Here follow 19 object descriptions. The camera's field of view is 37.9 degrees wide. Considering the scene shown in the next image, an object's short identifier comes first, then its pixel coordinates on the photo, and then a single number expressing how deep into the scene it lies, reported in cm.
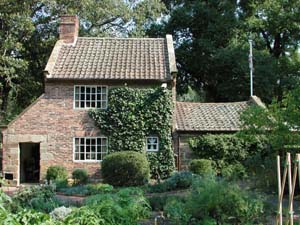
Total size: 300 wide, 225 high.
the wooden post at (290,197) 685
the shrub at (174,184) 1708
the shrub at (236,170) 1950
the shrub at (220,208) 952
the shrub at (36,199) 1090
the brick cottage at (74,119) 2253
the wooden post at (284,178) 697
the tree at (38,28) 2708
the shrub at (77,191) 1624
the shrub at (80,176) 2159
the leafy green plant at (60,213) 908
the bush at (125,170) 1972
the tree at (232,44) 3353
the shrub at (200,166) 2122
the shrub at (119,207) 910
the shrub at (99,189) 1563
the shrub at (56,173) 2175
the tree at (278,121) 1313
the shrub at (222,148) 2266
